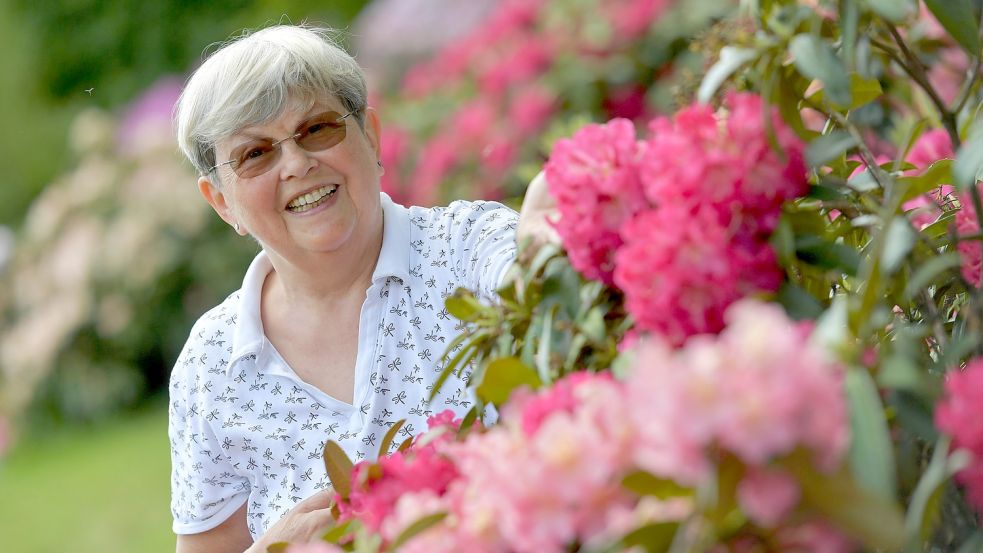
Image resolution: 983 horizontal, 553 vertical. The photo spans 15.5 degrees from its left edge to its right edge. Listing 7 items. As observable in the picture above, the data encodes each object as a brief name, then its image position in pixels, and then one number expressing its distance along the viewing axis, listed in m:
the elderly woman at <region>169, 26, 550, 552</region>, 3.47
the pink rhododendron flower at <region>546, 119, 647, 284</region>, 2.96
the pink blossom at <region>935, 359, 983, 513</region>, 2.40
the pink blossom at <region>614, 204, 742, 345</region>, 2.78
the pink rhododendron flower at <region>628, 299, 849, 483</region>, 2.12
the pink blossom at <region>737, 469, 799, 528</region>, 2.21
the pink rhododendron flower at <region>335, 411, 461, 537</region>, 2.98
